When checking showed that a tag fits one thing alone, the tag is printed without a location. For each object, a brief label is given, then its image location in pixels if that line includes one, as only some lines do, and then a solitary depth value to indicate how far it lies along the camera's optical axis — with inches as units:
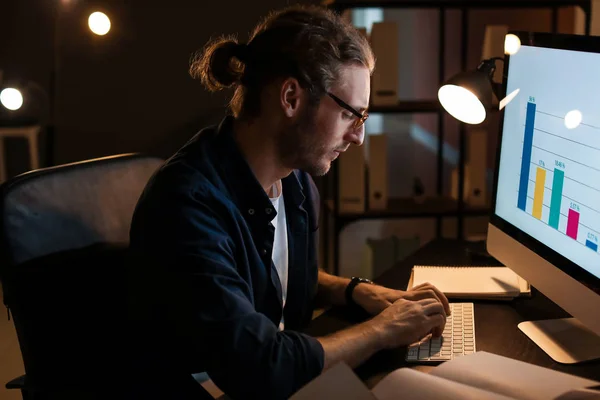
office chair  48.4
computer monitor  46.1
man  44.5
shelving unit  119.2
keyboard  48.6
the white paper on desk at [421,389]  33.3
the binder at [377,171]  123.2
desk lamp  59.6
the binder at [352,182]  121.5
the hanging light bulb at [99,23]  95.0
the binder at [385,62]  118.6
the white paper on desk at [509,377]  36.5
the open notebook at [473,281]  59.2
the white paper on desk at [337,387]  24.2
